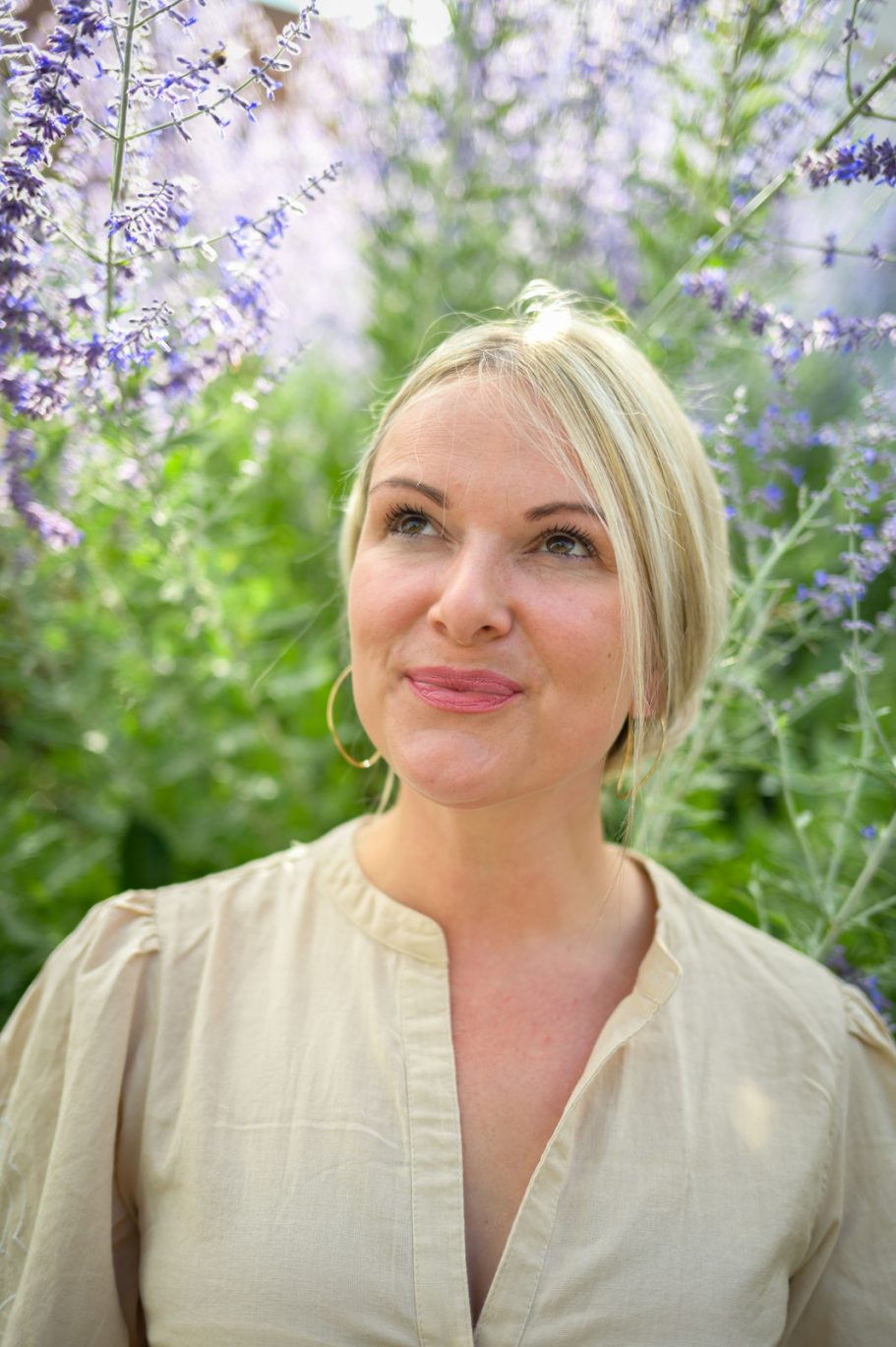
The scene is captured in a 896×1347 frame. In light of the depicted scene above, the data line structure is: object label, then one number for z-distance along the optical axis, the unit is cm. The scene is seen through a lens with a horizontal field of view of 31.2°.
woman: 62
